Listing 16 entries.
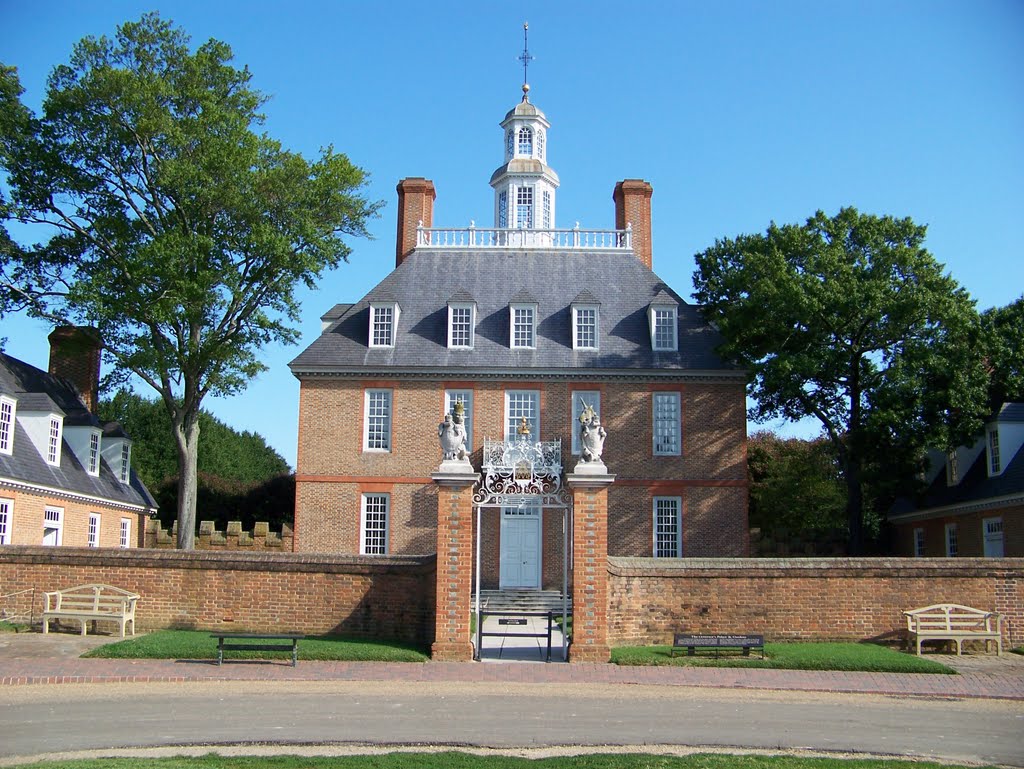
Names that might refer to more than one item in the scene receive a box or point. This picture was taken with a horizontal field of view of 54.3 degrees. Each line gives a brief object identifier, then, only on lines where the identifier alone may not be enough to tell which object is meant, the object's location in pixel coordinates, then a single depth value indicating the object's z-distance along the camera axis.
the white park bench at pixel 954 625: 18.39
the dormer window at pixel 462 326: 31.09
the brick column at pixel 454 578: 17.56
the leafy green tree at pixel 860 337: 25.72
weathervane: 41.12
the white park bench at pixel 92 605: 18.89
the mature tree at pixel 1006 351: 26.80
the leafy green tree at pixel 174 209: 26.66
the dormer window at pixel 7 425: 24.50
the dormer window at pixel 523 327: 31.17
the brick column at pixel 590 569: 17.66
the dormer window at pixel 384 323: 31.16
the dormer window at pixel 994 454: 26.25
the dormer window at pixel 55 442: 26.80
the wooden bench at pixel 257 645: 16.33
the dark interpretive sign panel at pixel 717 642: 17.56
